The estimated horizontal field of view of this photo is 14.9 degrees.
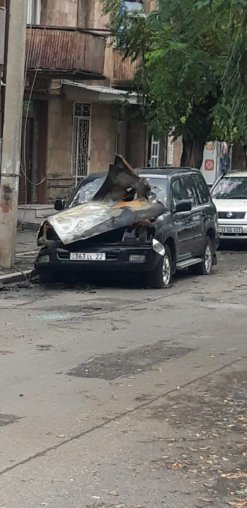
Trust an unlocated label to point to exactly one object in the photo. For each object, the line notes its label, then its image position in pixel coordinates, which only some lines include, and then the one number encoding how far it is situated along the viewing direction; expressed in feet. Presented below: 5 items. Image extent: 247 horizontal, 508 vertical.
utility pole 48.67
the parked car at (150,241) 43.91
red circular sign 118.93
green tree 64.39
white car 66.80
